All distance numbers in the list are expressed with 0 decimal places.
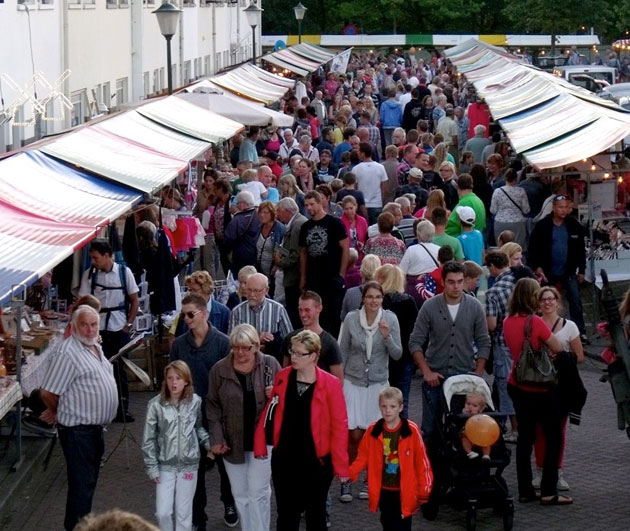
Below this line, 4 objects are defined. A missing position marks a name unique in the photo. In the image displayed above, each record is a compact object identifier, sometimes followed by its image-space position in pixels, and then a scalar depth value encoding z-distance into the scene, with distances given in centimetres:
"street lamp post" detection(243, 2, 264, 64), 4572
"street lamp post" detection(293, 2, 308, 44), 5065
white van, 4612
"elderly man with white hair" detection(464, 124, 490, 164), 2395
